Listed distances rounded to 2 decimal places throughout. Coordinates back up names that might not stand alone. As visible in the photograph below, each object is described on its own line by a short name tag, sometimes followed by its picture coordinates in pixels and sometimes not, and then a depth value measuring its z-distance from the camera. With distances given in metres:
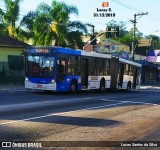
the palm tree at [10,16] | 50.56
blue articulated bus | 23.58
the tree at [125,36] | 106.22
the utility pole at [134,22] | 50.61
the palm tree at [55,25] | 49.41
